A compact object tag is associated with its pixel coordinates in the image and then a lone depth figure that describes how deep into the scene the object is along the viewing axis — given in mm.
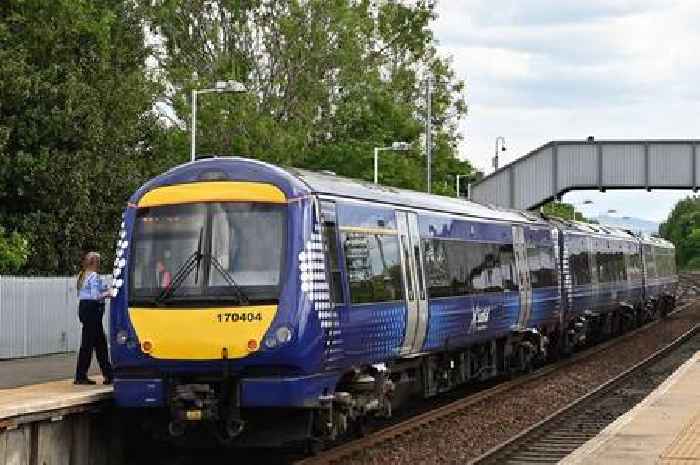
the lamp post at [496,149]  76762
